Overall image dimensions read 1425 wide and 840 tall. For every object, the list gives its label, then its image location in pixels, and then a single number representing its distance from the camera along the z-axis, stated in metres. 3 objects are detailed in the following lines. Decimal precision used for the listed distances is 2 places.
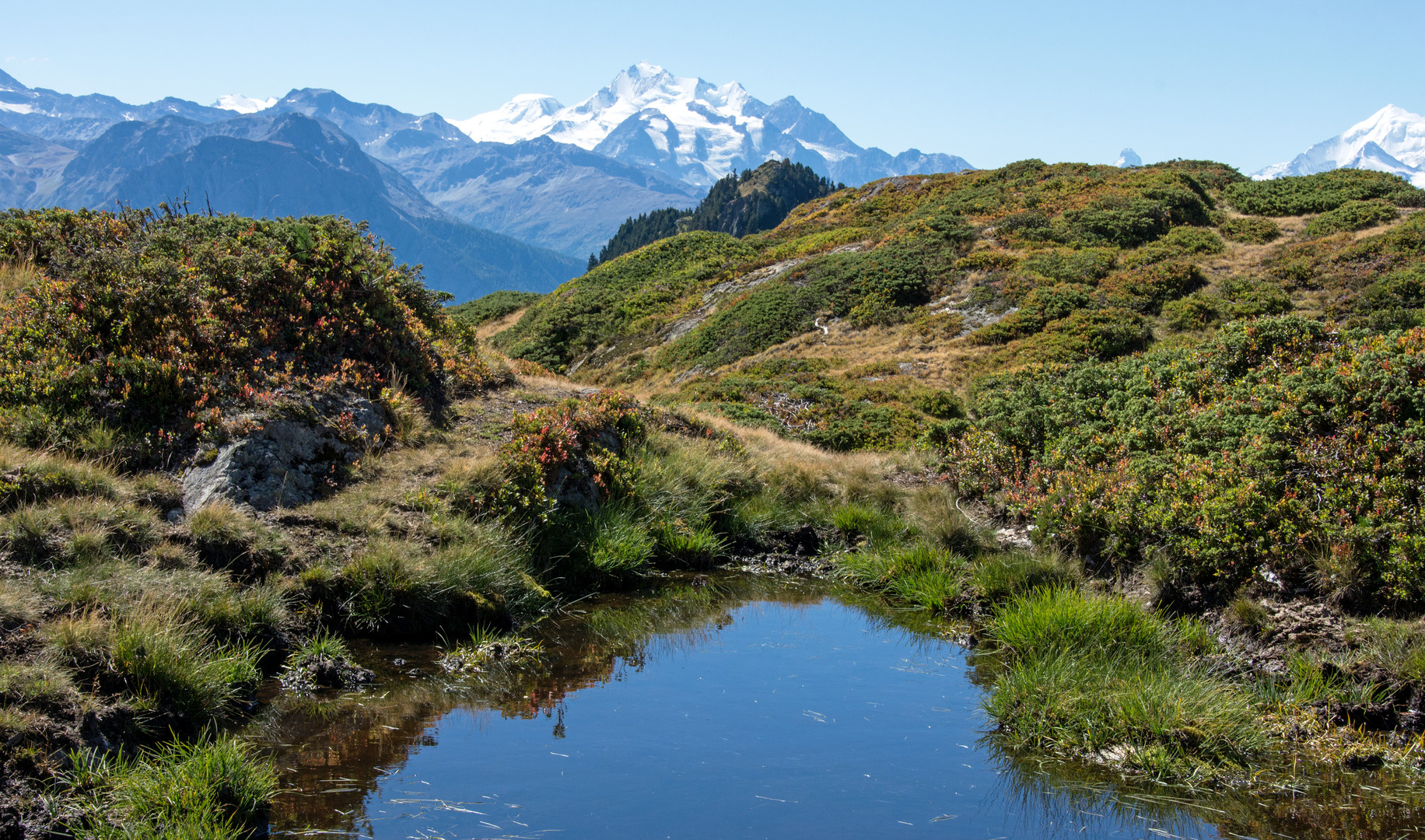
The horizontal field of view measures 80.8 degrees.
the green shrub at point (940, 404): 23.25
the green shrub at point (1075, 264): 31.08
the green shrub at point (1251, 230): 32.31
